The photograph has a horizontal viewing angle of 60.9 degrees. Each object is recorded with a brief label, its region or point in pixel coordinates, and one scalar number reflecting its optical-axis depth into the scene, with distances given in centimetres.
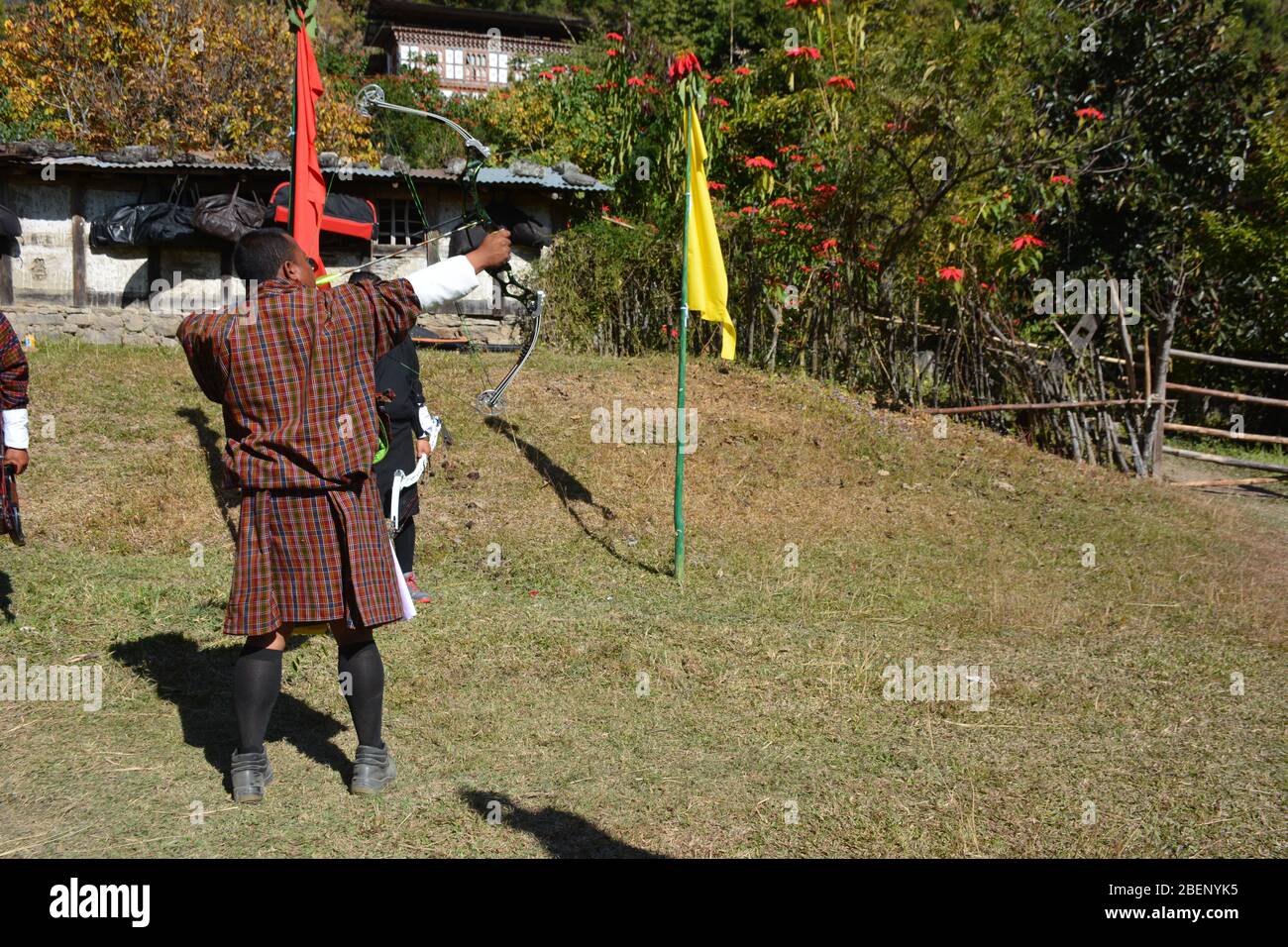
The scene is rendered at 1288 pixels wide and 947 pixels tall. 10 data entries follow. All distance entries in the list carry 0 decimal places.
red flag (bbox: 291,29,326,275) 550
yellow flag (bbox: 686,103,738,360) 702
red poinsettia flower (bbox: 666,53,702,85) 1112
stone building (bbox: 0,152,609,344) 1334
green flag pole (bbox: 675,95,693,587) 700
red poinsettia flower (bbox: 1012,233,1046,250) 1209
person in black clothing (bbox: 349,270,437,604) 593
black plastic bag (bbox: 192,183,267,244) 1303
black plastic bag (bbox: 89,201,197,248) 1323
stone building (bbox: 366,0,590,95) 3117
